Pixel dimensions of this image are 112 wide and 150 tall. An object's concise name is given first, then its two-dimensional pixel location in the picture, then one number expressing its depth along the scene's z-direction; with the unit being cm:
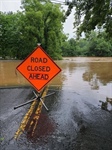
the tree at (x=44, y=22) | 3806
